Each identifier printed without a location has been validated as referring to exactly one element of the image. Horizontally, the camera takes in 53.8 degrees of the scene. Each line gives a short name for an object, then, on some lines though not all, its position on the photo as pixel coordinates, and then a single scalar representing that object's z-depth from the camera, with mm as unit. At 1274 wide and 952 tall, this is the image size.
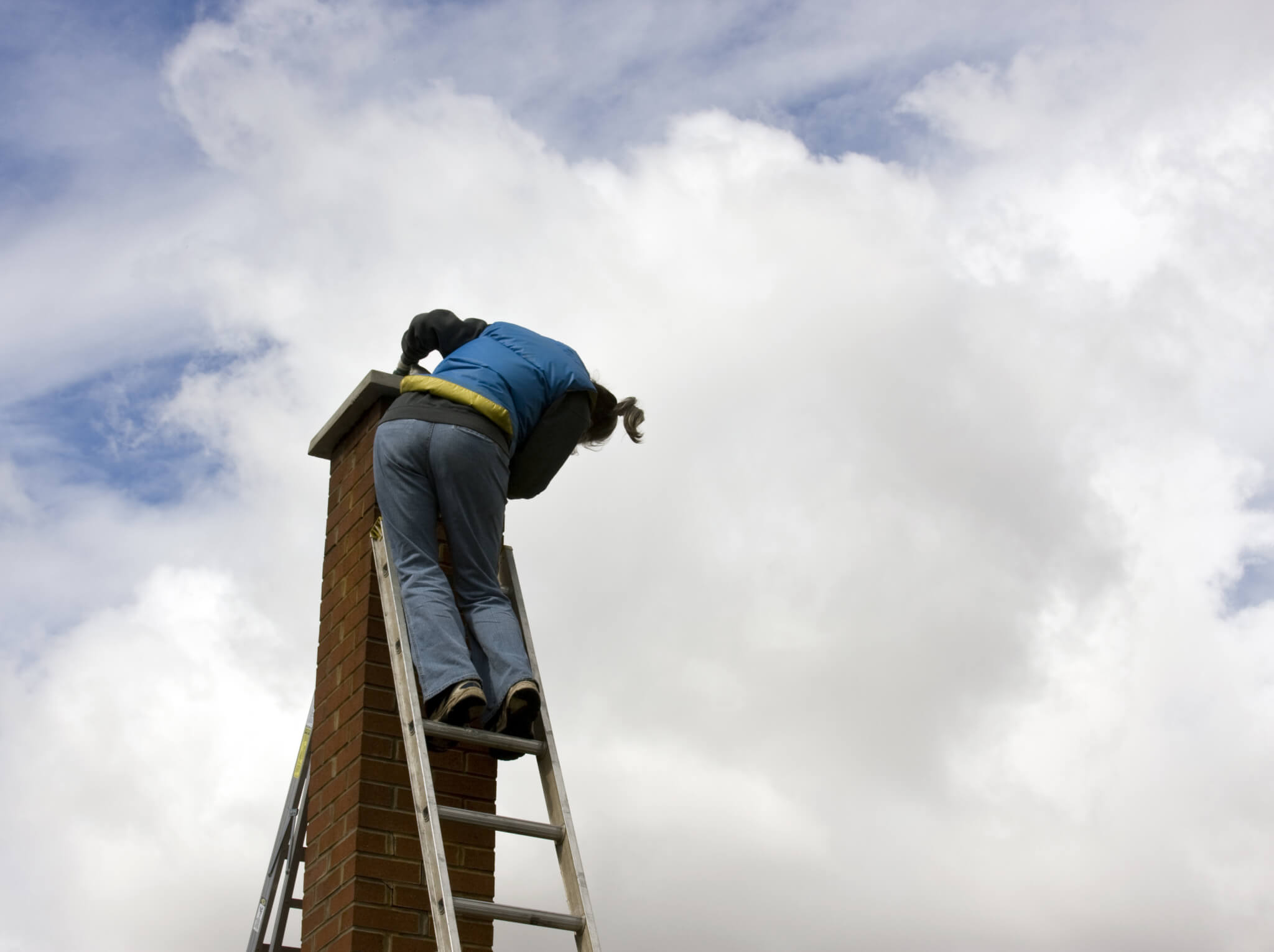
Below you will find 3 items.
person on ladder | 3424
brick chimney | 3613
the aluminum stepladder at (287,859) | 4523
